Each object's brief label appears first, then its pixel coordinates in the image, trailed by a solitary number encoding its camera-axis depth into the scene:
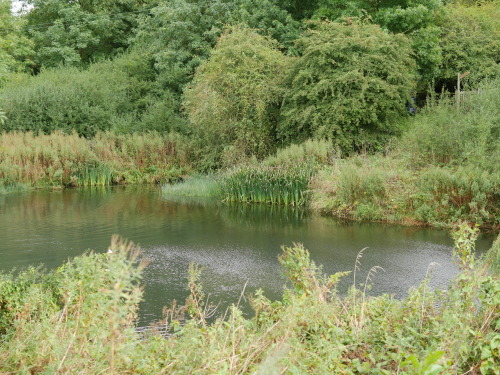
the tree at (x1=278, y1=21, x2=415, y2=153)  18.03
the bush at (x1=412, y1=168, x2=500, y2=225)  12.50
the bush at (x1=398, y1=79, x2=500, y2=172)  13.94
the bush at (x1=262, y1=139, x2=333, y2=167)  16.98
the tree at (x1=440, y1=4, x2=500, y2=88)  23.50
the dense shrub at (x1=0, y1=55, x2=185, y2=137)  24.59
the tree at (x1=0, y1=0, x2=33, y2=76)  28.39
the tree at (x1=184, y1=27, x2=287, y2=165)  20.11
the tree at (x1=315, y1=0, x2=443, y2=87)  21.47
